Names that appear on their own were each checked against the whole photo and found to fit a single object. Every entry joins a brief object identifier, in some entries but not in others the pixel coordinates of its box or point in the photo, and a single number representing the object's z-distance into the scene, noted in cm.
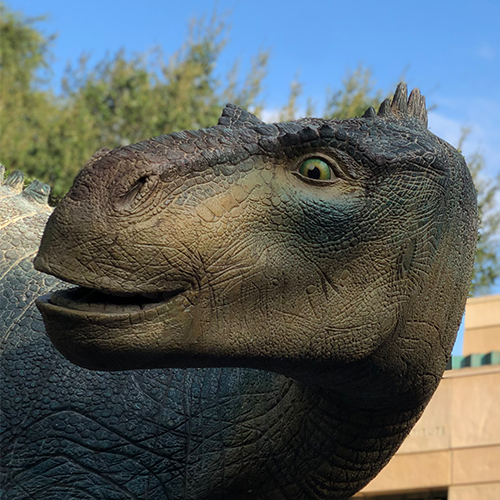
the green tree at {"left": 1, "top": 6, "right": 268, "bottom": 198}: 1941
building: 973
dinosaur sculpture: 228
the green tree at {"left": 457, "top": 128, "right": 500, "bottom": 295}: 1462
